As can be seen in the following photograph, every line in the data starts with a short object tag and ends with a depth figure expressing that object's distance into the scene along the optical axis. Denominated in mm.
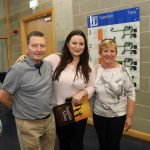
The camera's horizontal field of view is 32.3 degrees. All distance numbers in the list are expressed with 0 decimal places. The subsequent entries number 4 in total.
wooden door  4785
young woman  2115
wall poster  3297
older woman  2139
